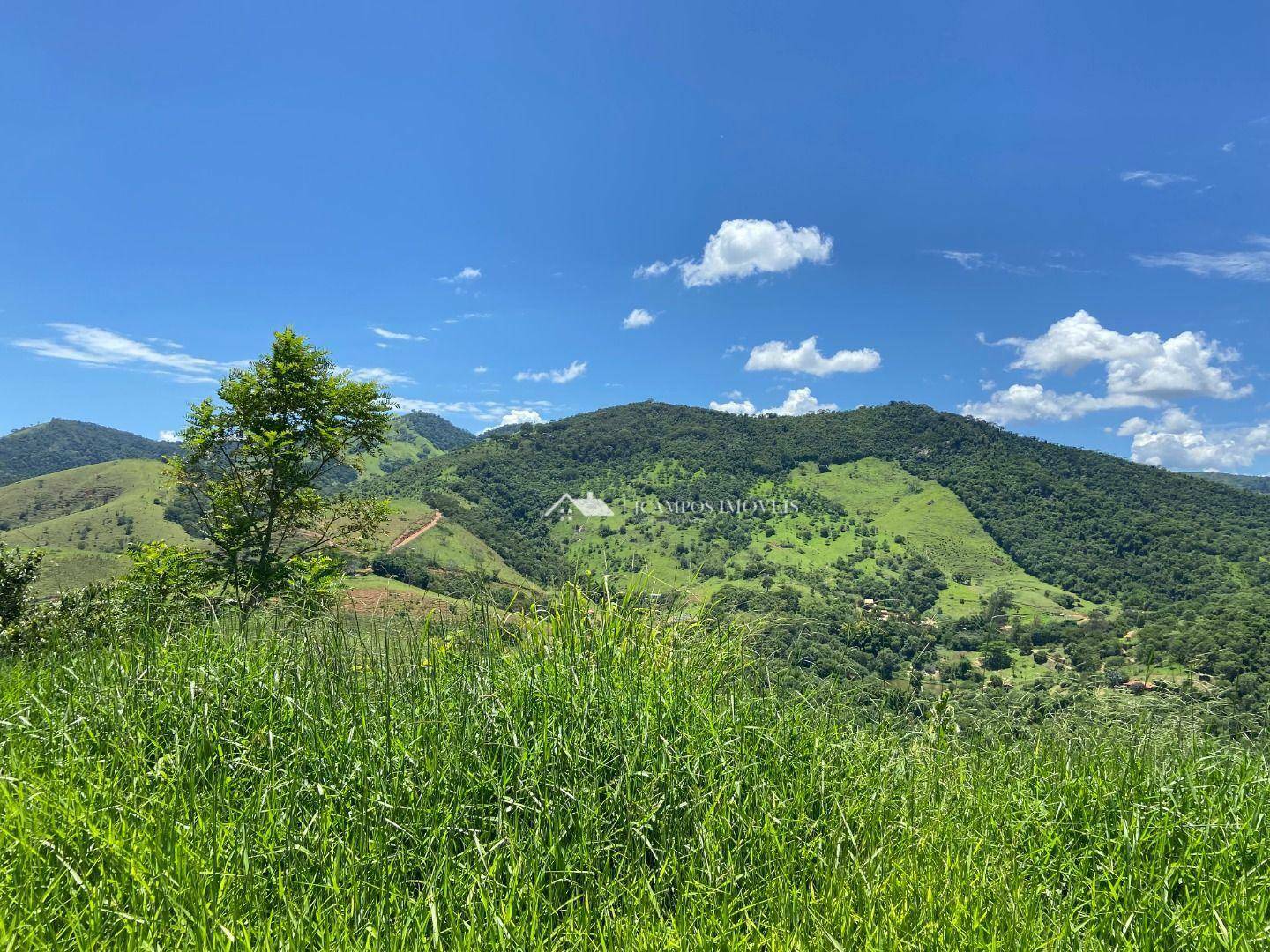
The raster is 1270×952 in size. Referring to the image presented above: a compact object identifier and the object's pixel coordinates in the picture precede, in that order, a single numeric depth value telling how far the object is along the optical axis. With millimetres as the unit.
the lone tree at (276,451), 10664
